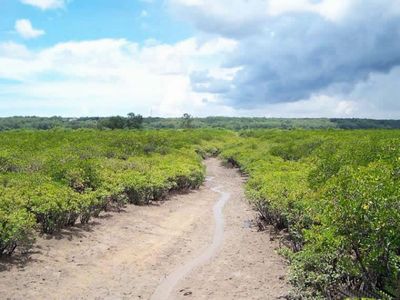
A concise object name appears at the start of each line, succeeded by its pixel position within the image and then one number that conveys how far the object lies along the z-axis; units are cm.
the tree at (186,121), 13862
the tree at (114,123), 10331
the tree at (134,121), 10640
